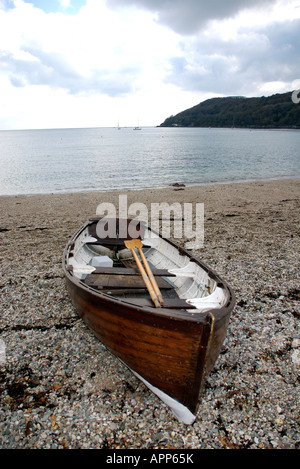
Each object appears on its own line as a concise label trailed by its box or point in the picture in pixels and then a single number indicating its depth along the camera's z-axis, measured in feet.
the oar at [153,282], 17.07
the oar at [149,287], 16.73
